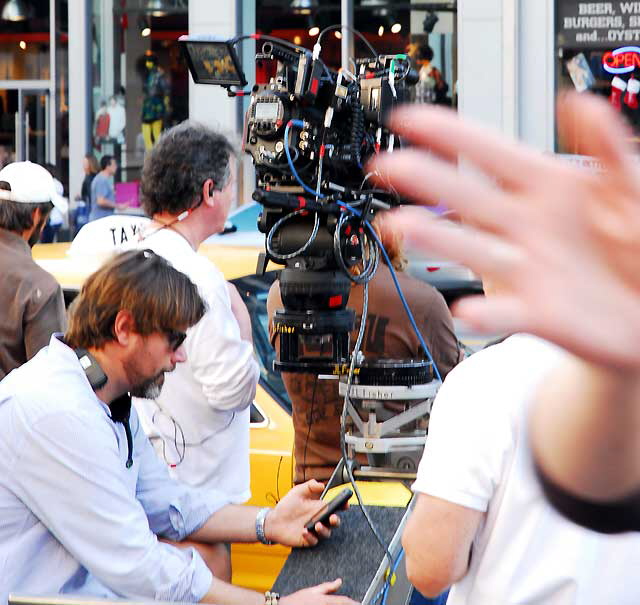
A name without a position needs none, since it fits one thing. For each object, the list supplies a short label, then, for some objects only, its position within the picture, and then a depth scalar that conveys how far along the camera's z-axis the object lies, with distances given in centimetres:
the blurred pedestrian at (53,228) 1336
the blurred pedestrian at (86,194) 1506
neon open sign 1357
